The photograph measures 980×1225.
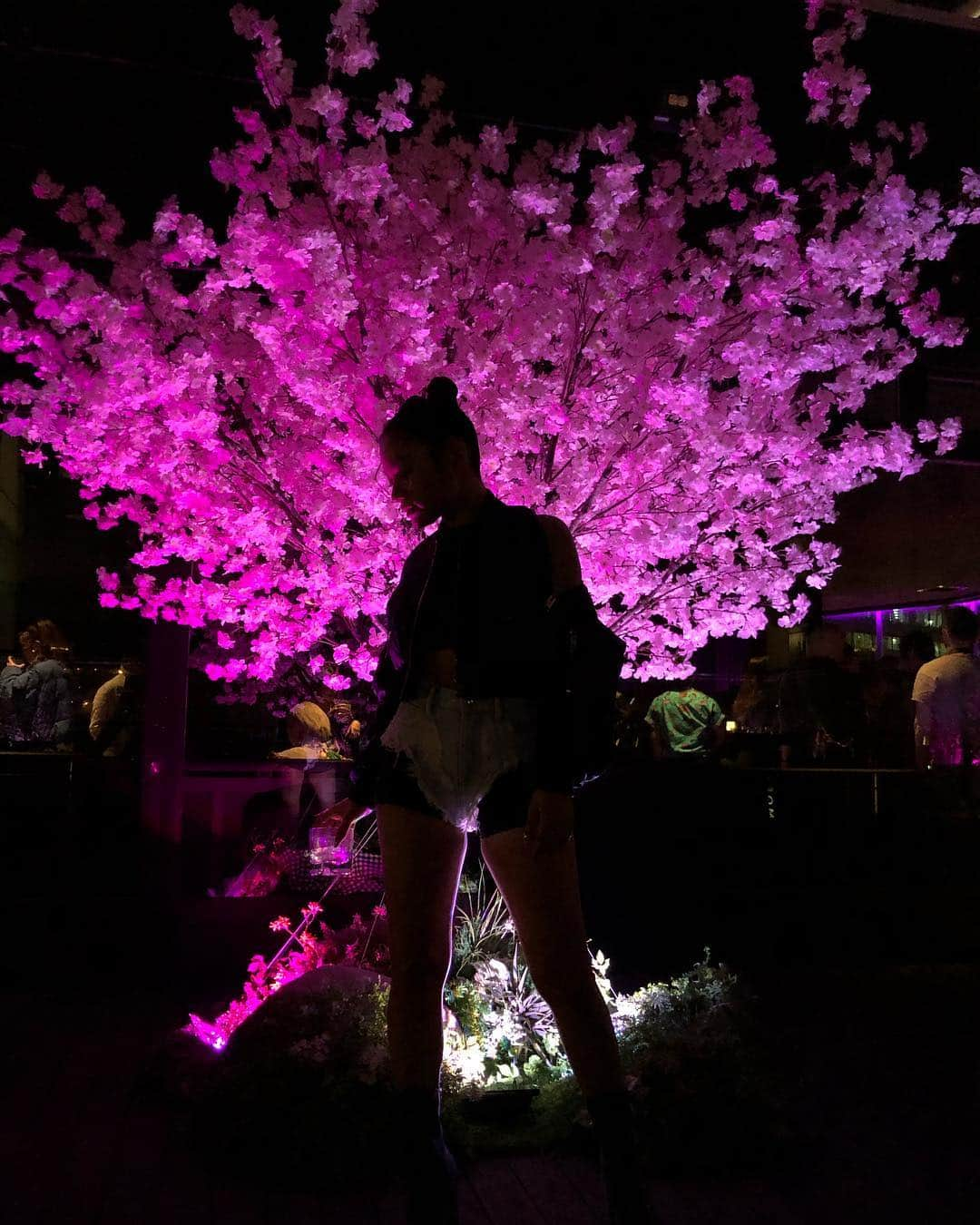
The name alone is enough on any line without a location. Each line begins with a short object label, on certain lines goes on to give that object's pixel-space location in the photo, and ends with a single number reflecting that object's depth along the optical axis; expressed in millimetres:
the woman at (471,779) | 1990
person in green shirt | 6793
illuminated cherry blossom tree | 3211
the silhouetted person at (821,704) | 6867
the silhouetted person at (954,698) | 5562
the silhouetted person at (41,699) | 6812
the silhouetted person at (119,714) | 6719
